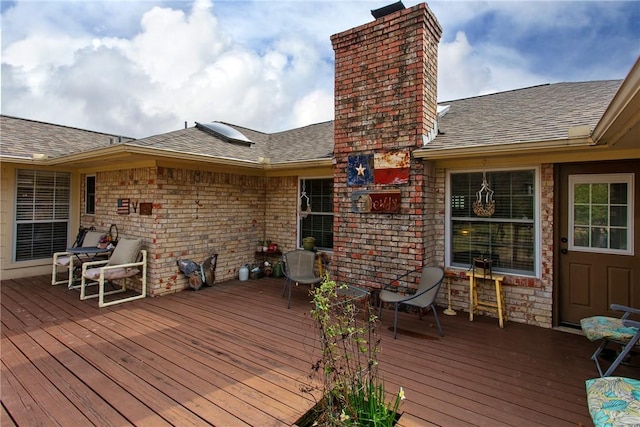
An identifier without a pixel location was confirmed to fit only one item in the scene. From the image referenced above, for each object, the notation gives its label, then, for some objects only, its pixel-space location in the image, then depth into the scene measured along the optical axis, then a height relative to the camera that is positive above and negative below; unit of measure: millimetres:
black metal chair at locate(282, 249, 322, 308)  5527 -826
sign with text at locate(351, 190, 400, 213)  4700 +278
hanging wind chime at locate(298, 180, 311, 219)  6754 +330
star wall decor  4957 +802
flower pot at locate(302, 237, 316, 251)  6402 -529
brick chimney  4559 +1211
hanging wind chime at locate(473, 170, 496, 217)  4504 +289
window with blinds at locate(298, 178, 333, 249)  6469 +93
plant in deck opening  1857 -1096
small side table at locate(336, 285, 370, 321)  4420 -1095
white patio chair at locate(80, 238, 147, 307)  5035 -885
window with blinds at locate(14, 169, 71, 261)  6625 +40
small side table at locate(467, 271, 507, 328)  4160 -1071
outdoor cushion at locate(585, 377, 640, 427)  1747 -1092
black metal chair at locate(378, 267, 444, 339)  3947 -990
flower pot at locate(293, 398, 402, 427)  2018 -1328
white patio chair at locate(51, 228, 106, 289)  5844 -803
